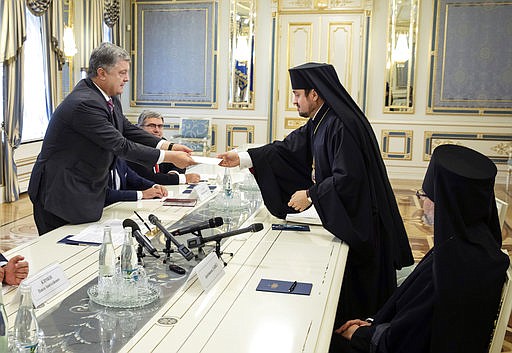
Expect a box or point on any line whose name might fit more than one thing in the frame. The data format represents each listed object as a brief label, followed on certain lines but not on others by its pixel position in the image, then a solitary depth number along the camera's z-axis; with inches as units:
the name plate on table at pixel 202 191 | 141.5
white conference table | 65.7
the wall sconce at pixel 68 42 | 303.6
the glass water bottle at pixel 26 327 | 55.8
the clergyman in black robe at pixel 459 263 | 68.9
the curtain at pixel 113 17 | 354.9
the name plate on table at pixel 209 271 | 80.5
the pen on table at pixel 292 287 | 82.0
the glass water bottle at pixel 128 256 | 77.4
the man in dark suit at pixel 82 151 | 114.8
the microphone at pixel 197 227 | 95.3
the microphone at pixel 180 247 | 92.7
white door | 357.1
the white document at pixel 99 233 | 103.0
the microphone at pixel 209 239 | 93.6
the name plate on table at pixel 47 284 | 71.5
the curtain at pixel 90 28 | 323.9
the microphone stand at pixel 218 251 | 93.9
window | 286.4
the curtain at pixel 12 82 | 258.8
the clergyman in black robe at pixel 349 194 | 110.0
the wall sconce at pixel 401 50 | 351.9
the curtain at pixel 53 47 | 293.6
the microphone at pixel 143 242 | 93.5
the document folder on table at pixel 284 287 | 81.7
